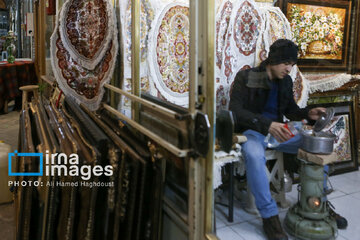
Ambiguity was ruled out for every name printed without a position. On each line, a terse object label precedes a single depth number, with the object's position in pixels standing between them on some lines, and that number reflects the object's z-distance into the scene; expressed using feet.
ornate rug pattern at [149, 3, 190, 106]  5.36
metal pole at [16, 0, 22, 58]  33.73
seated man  5.91
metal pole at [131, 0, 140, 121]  5.94
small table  20.42
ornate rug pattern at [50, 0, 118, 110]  7.45
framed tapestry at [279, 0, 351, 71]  6.20
